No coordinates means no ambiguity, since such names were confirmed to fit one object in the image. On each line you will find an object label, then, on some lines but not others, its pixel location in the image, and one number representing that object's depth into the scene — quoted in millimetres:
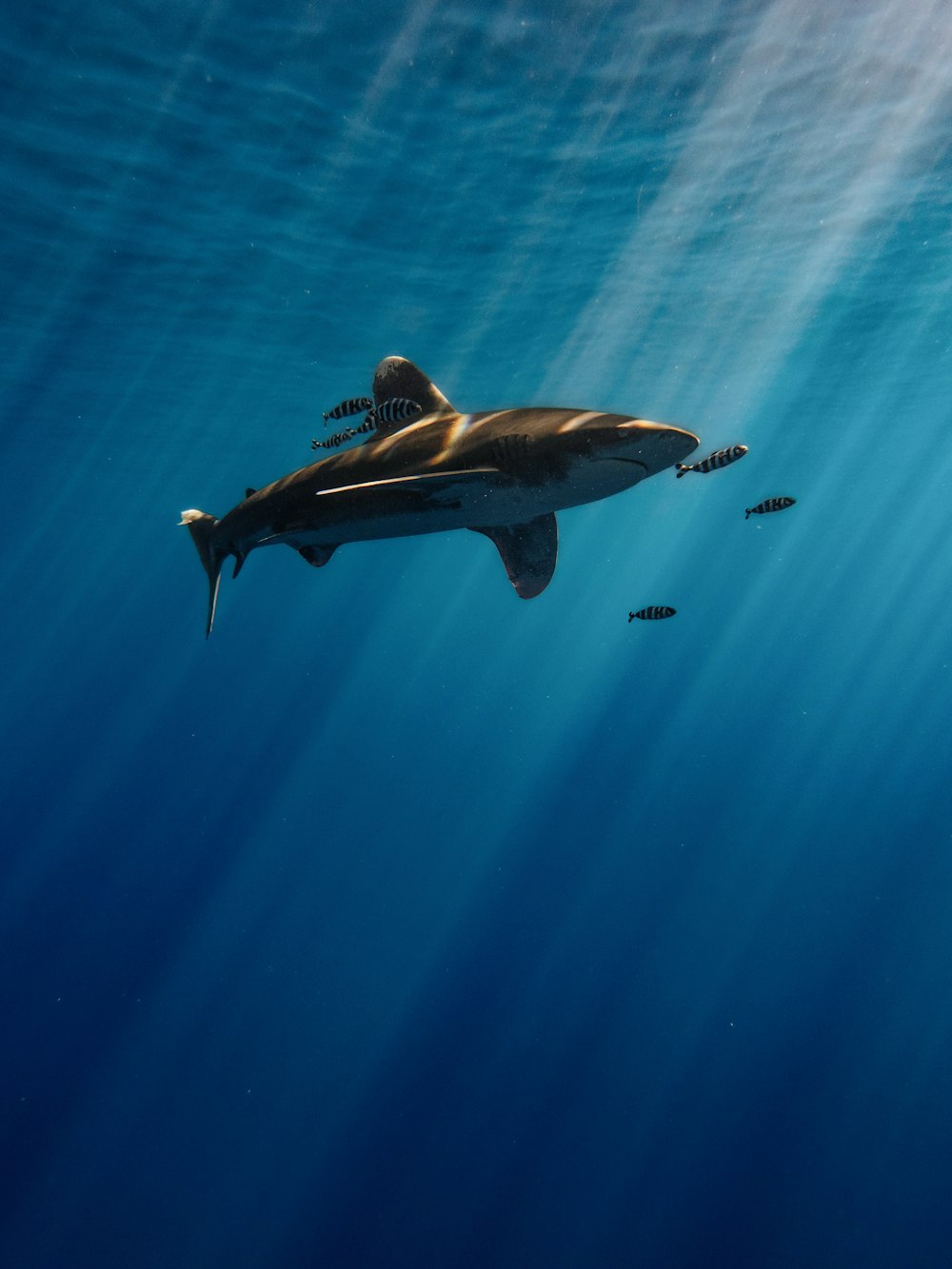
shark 4285
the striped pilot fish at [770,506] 7959
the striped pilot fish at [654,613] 9281
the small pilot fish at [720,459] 7268
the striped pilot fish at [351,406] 7883
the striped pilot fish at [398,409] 5926
